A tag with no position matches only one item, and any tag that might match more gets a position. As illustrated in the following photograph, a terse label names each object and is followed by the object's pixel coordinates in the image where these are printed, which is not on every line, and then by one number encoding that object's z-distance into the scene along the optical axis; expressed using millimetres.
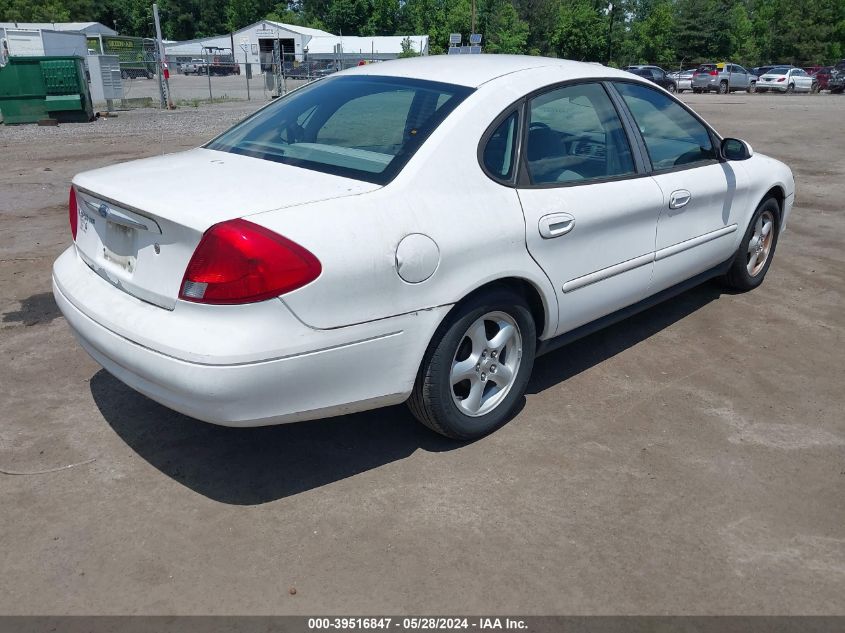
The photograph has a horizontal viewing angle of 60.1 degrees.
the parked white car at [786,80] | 37438
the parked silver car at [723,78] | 38562
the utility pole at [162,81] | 21550
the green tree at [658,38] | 63906
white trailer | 26781
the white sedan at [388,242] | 2641
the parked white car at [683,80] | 41434
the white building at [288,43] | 65363
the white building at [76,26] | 62862
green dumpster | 16203
